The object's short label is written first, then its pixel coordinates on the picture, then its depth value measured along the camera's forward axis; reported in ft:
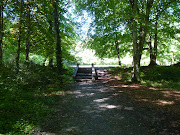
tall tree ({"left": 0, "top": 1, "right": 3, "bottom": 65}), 32.77
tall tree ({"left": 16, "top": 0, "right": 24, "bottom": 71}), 27.70
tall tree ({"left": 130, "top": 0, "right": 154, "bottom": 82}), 35.09
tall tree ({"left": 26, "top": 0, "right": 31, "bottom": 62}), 30.17
